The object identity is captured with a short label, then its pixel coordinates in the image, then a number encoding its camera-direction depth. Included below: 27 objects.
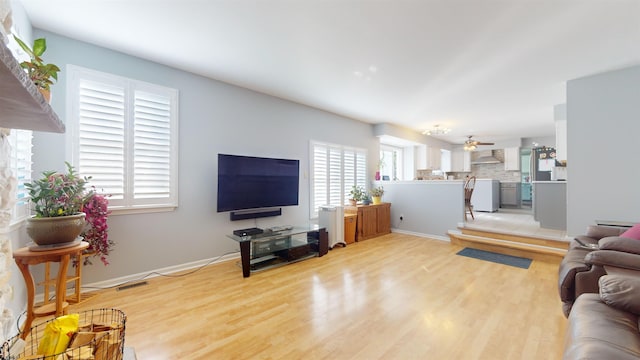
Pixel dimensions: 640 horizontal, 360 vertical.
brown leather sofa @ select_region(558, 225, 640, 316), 1.72
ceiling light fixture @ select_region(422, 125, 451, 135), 6.29
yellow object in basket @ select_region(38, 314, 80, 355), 1.00
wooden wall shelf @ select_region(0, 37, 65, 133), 0.66
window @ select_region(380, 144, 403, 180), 7.26
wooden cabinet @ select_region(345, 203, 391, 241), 4.96
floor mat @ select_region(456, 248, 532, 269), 3.61
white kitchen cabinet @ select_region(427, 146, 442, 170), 7.66
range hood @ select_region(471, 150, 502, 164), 8.32
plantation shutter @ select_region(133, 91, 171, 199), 2.92
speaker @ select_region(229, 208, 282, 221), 3.66
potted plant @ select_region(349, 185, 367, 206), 5.17
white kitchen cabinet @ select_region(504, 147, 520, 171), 7.74
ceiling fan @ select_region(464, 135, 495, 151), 6.48
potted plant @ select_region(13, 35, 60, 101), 1.60
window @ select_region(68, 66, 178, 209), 2.60
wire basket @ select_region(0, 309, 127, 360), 0.94
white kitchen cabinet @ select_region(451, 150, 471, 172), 8.79
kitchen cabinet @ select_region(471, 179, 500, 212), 6.89
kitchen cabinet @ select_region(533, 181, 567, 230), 4.34
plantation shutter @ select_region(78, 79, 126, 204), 2.62
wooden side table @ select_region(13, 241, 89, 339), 1.78
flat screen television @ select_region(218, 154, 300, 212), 3.39
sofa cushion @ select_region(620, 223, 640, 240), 2.12
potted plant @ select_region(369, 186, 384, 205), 5.49
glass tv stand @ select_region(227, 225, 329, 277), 3.13
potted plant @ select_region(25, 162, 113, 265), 1.82
